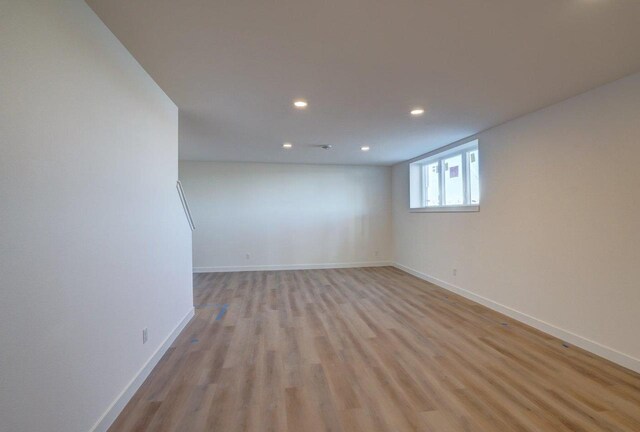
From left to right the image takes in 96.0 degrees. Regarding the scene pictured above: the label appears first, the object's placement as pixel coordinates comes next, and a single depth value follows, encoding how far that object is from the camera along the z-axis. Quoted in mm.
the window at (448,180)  4312
